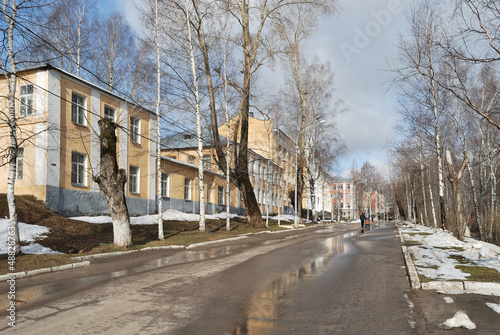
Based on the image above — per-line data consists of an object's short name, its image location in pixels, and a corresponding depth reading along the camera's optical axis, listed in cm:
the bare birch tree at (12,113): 1177
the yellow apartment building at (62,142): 2080
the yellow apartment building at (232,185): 3540
